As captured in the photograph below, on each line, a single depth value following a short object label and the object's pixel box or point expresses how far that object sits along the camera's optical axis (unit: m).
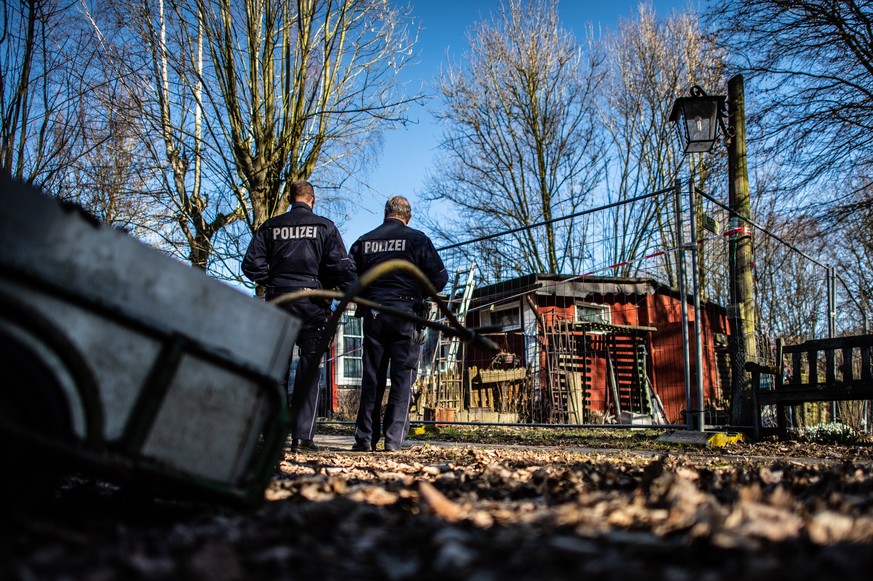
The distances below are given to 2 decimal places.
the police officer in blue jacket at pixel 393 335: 6.29
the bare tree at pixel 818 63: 10.45
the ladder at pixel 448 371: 13.16
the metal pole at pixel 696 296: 7.38
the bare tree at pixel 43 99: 6.18
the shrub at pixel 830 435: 7.55
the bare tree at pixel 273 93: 11.21
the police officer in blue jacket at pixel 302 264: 5.98
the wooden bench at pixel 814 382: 7.18
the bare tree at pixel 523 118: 25.83
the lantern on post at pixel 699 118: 9.18
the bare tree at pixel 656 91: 25.05
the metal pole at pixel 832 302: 11.19
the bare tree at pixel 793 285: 11.56
